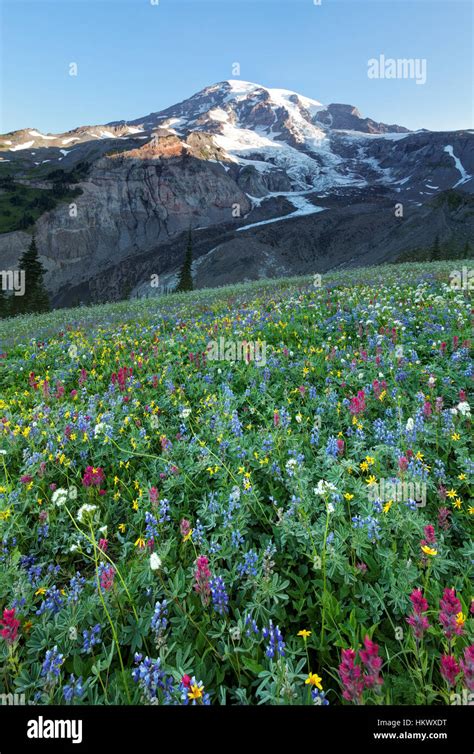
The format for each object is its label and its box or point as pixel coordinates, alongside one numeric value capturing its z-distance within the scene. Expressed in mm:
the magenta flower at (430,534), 2530
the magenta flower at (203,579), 2457
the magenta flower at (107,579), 2619
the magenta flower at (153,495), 3416
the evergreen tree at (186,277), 58016
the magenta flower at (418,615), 2014
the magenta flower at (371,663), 1712
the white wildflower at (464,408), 4246
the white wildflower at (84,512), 3173
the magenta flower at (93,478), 4191
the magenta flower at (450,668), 1764
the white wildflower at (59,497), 3557
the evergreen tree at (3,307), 56750
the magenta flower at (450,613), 1943
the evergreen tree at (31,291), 56375
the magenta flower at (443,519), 3084
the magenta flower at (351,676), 1744
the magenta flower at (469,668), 1722
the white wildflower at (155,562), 2516
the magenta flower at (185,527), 3055
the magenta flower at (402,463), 3348
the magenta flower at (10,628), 2141
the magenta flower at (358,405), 4707
